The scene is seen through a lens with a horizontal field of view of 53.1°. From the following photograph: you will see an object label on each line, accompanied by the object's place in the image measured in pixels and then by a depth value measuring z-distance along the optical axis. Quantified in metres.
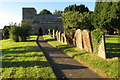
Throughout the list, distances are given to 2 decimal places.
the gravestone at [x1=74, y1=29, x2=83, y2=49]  10.82
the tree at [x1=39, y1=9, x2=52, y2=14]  71.74
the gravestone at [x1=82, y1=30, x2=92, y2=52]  9.16
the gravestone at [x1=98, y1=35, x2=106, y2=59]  7.45
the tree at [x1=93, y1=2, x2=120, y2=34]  26.47
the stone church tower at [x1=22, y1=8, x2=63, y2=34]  45.81
